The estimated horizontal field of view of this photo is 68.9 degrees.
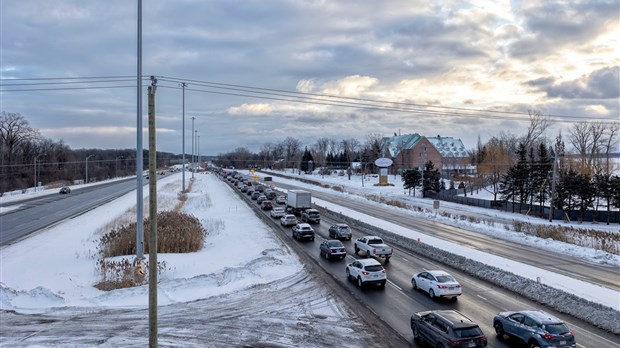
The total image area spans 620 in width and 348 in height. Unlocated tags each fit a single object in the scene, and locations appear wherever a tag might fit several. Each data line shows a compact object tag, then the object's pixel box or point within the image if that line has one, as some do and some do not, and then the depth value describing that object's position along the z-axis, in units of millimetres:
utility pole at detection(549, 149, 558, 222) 50778
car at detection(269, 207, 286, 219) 51094
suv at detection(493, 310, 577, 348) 13672
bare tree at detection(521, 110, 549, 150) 106475
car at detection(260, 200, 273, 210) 60281
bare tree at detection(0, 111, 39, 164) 124000
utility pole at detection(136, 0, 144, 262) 25031
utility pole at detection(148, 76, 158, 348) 10172
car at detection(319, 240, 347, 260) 29016
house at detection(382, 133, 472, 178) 157500
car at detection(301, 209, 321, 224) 47344
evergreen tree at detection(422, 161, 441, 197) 89375
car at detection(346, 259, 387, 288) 22219
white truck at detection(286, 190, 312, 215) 55719
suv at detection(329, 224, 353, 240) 36812
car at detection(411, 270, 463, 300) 20078
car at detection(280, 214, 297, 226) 44969
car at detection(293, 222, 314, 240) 36500
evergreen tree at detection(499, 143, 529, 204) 69688
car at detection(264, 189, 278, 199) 74138
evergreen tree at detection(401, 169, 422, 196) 90688
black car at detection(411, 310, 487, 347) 13500
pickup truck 28850
